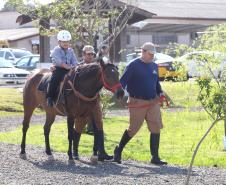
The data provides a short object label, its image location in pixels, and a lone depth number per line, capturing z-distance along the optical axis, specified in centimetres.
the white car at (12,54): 4222
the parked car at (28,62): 3719
